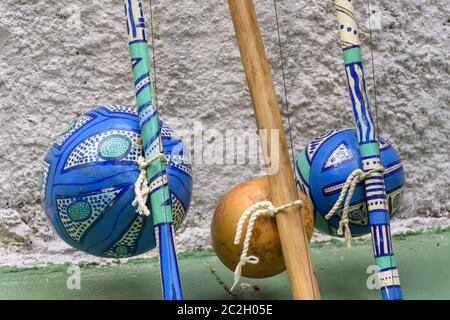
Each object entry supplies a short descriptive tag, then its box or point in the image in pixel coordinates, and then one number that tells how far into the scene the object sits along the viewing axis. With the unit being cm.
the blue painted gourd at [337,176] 226
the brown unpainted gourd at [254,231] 208
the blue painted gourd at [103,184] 207
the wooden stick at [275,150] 196
